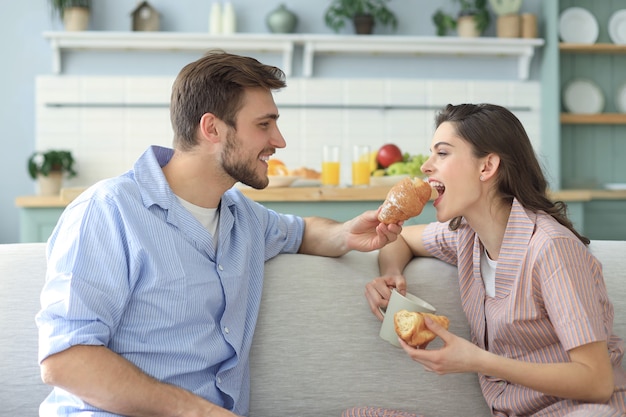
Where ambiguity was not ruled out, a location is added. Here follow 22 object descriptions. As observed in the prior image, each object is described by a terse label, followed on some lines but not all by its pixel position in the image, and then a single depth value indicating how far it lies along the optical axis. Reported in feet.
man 5.34
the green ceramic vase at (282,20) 18.08
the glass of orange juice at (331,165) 14.44
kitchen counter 14.02
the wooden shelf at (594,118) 18.60
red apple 15.38
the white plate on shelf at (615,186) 18.38
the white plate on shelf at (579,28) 19.01
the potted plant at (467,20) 18.34
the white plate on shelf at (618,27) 19.07
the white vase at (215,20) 17.87
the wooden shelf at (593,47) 18.39
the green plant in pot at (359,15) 18.19
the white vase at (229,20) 17.88
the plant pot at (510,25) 18.44
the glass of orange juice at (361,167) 14.61
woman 5.56
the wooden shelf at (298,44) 17.58
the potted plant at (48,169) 16.83
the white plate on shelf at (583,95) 19.10
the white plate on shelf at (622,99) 19.24
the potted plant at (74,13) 17.57
